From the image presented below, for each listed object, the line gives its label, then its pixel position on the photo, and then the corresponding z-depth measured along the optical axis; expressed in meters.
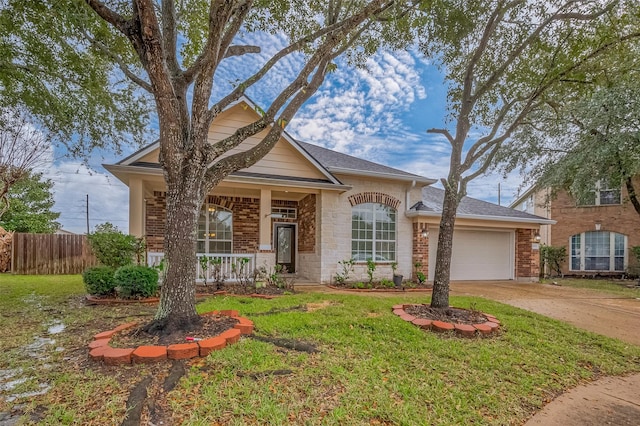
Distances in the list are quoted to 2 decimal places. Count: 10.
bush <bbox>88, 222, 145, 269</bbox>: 7.56
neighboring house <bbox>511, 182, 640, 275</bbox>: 16.66
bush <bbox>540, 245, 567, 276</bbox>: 17.17
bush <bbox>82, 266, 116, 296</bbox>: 7.07
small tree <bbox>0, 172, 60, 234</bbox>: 18.55
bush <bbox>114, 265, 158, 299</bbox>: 6.95
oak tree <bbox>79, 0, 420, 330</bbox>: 3.90
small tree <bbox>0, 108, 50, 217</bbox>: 9.31
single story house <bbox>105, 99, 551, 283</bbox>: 9.73
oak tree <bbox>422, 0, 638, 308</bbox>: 5.88
